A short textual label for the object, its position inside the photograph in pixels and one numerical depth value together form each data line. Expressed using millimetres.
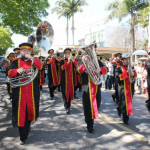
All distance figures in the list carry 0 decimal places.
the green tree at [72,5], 36188
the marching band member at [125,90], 4859
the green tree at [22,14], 11258
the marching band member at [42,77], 10236
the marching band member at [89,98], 4273
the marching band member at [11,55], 8488
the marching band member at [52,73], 8309
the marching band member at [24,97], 3812
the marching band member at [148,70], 5643
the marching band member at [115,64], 6598
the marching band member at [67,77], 6031
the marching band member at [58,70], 8586
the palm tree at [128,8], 18859
